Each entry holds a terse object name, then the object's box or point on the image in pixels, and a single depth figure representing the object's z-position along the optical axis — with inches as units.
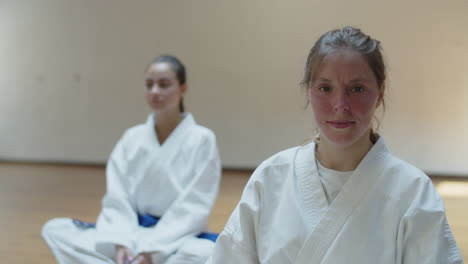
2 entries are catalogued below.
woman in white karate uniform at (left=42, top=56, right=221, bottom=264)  89.0
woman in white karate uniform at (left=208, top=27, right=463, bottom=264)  46.2
